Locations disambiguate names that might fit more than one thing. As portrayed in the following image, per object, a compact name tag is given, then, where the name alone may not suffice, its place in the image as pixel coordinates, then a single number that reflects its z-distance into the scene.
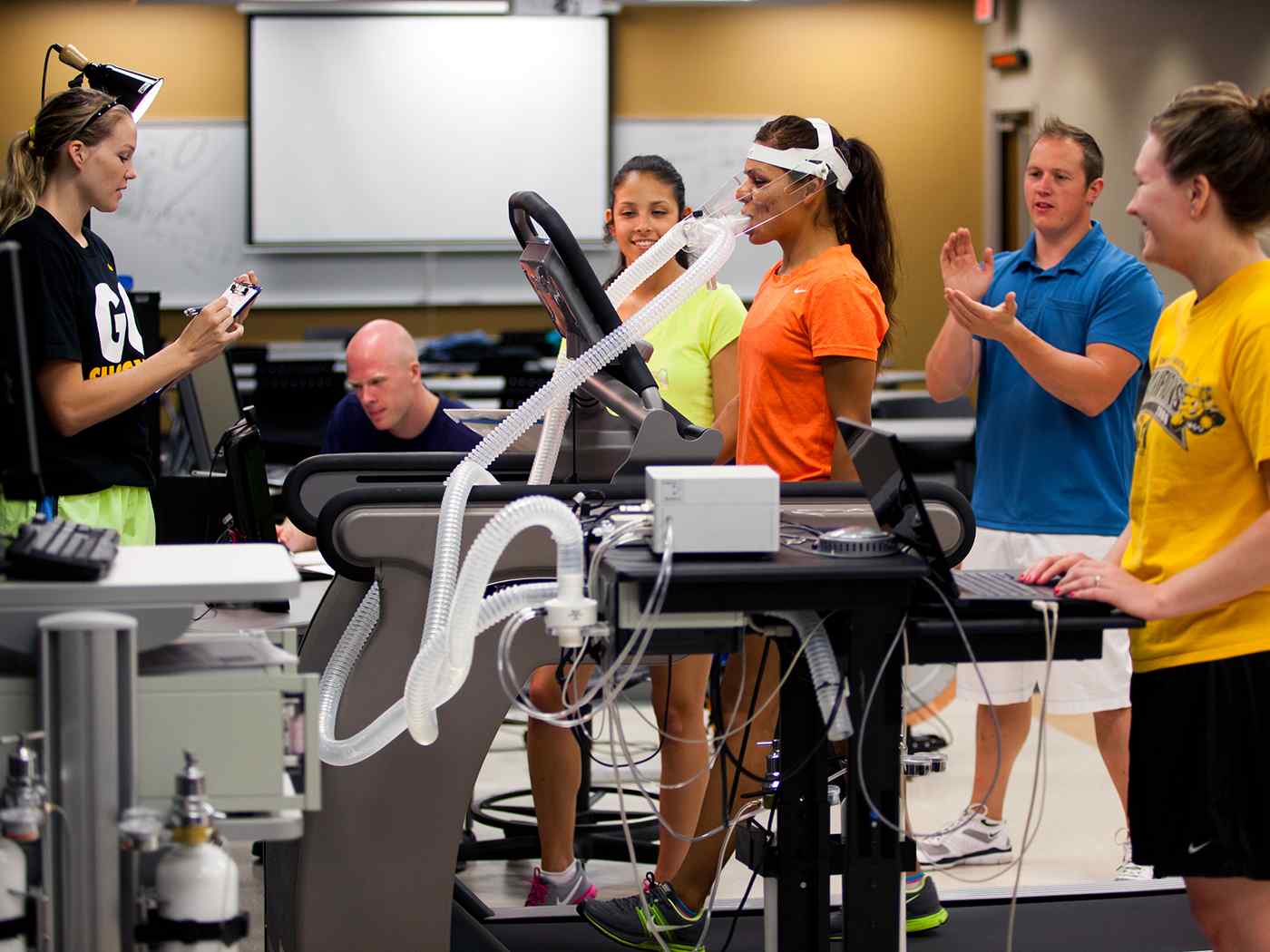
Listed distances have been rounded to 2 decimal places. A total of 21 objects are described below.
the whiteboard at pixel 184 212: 15.49
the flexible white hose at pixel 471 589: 5.27
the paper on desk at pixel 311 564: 6.41
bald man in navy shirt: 6.80
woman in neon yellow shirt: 6.22
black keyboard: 5.15
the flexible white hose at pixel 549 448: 5.84
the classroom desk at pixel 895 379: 12.56
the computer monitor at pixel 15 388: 5.12
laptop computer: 5.27
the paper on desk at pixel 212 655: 5.24
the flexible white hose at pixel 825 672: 5.31
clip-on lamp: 6.32
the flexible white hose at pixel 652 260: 5.90
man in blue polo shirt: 6.50
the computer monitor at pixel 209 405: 7.27
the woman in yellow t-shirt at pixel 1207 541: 5.30
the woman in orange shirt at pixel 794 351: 6.02
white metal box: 5.24
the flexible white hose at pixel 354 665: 5.37
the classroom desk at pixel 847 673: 5.22
